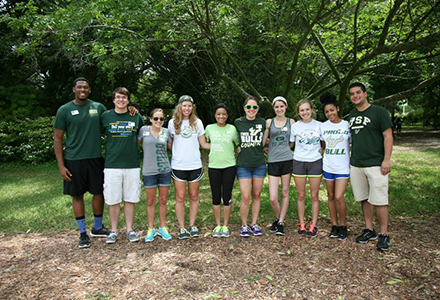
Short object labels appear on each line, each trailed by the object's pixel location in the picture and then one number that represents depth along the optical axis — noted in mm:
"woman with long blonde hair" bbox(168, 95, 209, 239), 4227
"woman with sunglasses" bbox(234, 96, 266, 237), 4301
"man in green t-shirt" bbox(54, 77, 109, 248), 4105
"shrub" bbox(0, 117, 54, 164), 12406
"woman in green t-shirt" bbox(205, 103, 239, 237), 4238
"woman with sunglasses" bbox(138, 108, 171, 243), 4203
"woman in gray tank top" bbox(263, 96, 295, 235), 4316
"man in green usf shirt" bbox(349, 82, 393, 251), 3873
